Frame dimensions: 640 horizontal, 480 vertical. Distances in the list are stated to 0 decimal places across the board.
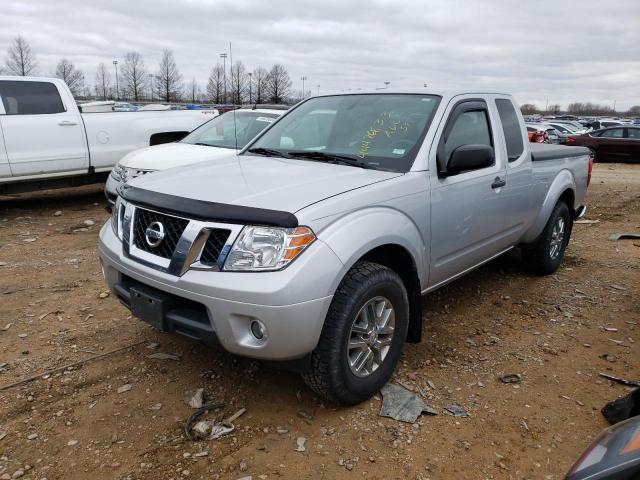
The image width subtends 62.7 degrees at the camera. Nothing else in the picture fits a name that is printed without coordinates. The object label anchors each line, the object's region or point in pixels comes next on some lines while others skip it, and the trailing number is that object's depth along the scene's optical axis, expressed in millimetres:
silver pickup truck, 2529
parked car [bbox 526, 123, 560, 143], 20622
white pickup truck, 7430
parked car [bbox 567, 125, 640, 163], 18828
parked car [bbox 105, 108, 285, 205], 6613
